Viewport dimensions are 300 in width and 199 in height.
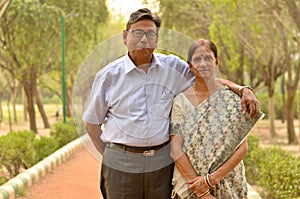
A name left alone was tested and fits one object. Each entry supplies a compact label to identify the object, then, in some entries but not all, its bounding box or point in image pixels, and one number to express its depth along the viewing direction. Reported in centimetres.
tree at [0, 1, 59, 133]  1719
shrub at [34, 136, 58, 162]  1191
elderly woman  316
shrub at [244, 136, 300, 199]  655
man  323
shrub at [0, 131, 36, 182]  979
